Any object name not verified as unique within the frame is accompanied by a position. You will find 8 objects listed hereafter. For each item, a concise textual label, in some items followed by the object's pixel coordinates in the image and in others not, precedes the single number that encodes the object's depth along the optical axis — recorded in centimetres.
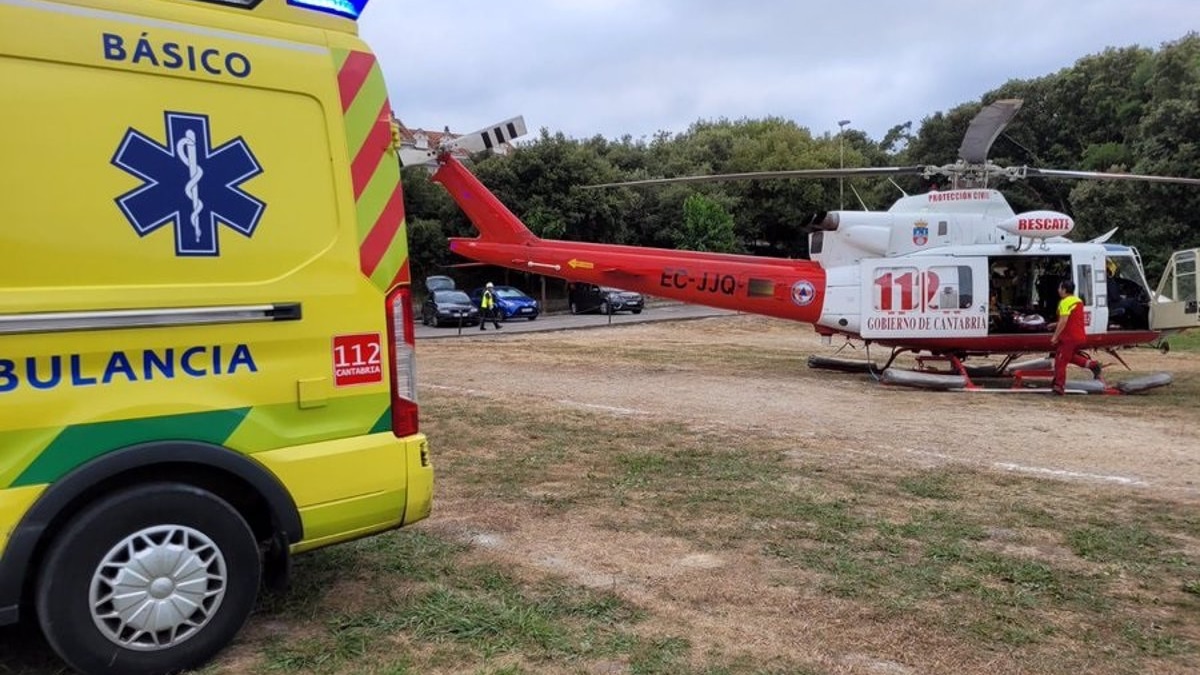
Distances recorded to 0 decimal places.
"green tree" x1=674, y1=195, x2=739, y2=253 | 3928
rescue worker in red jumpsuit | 1138
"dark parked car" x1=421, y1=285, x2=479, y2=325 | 2816
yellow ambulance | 278
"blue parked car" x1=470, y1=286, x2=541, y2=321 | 3123
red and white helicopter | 1209
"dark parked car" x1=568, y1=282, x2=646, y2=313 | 3364
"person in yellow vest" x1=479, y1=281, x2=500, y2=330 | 2656
